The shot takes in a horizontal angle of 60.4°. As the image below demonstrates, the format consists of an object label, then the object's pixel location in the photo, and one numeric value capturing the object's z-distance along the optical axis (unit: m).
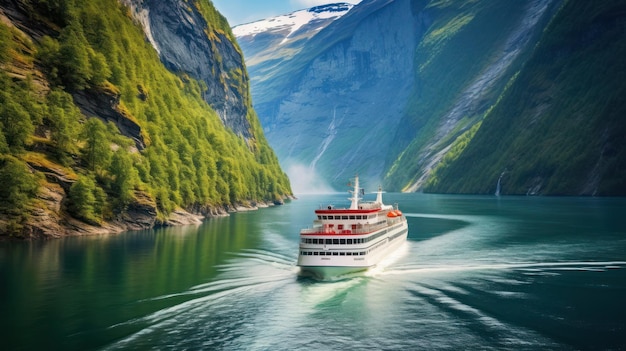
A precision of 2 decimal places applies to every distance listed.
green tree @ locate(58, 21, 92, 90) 104.69
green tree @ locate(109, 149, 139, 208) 103.88
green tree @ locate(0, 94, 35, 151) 84.44
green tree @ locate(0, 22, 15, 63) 91.62
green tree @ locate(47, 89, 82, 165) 94.81
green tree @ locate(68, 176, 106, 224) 92.25
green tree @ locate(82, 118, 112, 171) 100.50
